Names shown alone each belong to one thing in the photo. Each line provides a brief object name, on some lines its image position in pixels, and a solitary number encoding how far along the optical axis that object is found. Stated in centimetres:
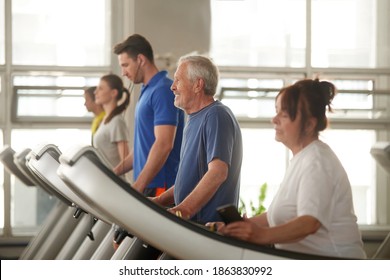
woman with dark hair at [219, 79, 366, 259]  713
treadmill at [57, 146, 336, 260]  688
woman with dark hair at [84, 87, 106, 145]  984
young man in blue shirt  834
